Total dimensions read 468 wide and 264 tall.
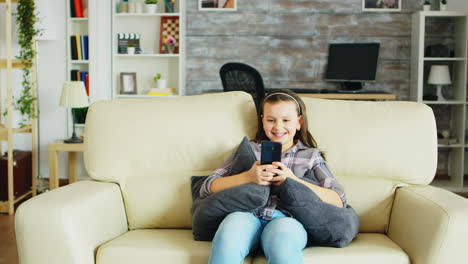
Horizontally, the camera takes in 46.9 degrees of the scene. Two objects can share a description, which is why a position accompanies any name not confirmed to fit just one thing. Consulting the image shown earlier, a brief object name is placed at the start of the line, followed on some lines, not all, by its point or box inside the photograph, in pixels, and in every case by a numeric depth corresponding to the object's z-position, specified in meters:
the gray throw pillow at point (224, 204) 1.84
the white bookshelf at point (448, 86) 4.70
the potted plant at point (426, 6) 4.75
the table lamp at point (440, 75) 4.71
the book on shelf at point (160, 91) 4.80
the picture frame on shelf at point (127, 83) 4.97
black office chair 4.23
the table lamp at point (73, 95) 4.21
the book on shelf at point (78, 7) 4.71
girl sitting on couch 1.67
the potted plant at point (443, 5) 4.73
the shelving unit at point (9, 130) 3.84
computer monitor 4.85
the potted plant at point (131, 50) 4.84
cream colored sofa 2.02
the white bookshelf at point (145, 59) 4.89
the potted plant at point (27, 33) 4.08
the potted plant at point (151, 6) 4.82
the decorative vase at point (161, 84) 4.87
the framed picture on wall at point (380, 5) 4.93
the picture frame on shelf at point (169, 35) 4.88
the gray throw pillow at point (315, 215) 1.81
